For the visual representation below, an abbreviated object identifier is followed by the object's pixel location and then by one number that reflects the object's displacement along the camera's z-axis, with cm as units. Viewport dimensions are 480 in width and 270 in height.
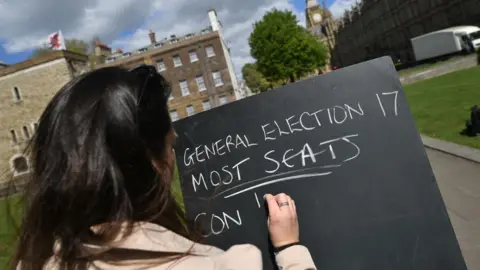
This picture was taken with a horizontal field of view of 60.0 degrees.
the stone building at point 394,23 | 4181
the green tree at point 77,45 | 4993
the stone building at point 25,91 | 3156
